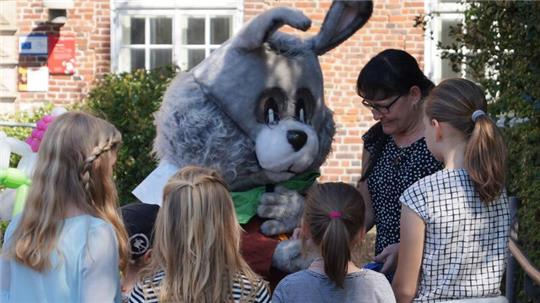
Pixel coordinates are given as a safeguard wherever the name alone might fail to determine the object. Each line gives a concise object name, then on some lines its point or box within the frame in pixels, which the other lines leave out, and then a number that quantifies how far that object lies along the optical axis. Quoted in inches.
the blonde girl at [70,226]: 206.5
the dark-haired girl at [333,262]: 206.8
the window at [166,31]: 751.9
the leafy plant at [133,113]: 557.9
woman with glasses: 252.3
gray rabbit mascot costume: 271.4
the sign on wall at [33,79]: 751.9
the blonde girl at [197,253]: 197.2
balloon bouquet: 272.2
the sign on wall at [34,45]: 748.5
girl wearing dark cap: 239.5
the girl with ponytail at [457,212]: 212.7
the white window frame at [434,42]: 723.4
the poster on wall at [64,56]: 749.5
